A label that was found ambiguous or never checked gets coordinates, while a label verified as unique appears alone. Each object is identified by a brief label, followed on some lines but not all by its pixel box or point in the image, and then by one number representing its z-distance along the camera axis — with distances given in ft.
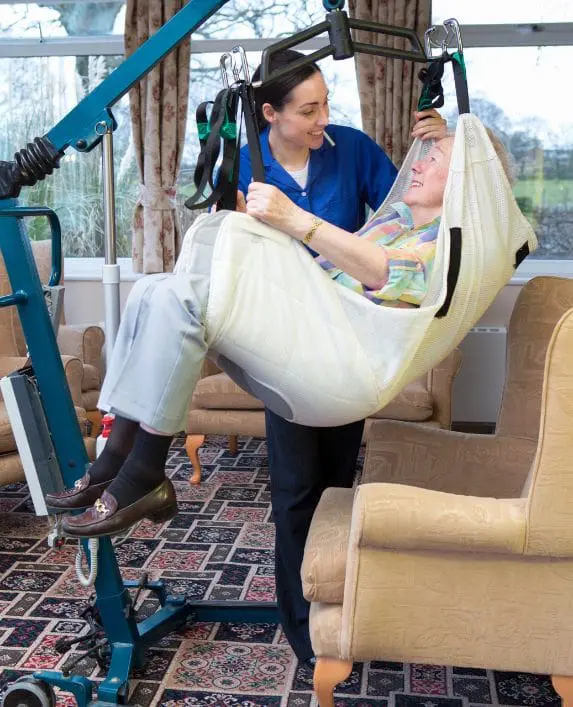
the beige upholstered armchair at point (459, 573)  6.01
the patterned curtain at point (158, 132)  16.37
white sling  6.21
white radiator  15.62
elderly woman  6.18
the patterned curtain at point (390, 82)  15.67
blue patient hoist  6.35
